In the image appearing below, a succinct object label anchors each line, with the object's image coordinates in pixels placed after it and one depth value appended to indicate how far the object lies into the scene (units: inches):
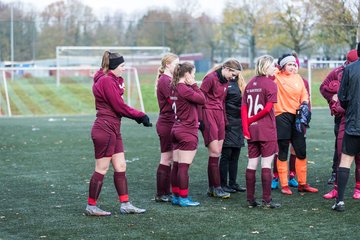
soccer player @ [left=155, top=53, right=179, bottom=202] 683.6
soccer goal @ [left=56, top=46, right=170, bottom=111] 3523.1
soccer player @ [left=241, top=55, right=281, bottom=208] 662.2
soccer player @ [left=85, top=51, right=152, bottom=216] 623.0
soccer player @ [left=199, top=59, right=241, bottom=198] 713.4
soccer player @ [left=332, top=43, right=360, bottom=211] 625.4
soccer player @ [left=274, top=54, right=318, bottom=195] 741.9
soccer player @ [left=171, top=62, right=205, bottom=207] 656.3
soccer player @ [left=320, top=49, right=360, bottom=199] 704.5
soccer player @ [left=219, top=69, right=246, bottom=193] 753.8
